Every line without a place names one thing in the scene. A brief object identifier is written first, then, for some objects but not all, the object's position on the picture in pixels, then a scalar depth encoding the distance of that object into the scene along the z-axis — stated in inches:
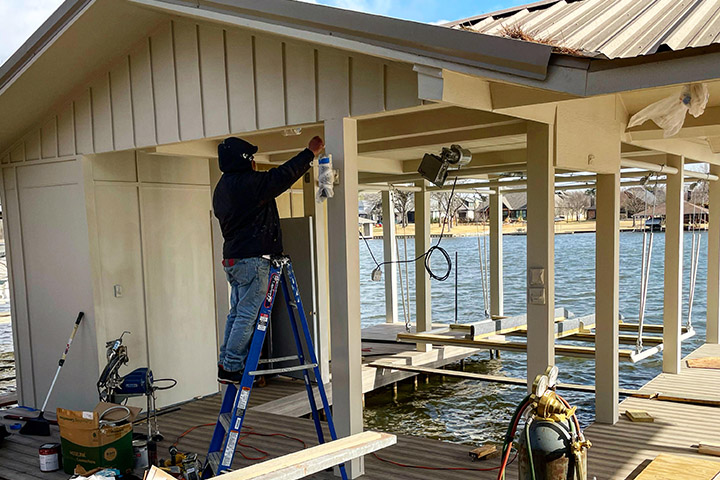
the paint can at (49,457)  183.0
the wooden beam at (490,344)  282.7
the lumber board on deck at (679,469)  130.3
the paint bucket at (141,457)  182.2
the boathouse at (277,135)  136.6
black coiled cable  240.4
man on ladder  159.0
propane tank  110.2
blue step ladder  150.1
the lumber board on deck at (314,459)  101.5
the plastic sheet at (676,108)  131.2
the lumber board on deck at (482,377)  273.5
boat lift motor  221.0
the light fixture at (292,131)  180.9
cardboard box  173.8
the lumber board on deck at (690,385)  243.3
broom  221.6
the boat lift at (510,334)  302.9
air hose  112.2
